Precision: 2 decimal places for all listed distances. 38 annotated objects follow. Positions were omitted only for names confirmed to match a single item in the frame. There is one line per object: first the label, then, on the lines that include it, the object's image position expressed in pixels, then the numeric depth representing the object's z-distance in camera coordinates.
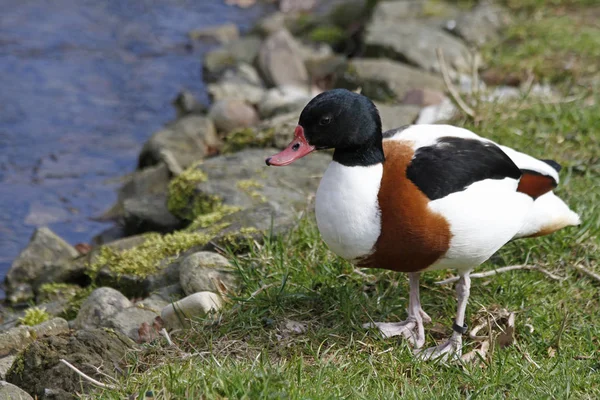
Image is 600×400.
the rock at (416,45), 15.05
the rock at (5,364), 7.81
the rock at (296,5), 21.78
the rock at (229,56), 18.25
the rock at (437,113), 12.35
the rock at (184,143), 14.13
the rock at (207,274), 8.64
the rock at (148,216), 11.64
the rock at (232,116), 15.01
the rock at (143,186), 13.30
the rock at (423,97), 13.37
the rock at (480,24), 16.05
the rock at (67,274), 10.87
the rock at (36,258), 11.17
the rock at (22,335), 8.33
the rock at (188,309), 8.05
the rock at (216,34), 20.34
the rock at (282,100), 13.99
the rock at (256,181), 10.32
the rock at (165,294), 8.96
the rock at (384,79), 13.95
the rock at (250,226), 9.18
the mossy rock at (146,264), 9.55
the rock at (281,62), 16.86
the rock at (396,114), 11.85
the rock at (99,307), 8.66
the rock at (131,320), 8.23
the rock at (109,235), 12.50
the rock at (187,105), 16.52
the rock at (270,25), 19.86
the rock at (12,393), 6.88
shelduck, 6.77
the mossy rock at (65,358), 7.16
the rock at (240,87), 16.16
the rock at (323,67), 16.73
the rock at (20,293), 11.06
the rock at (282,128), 11.83
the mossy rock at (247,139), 11.99
